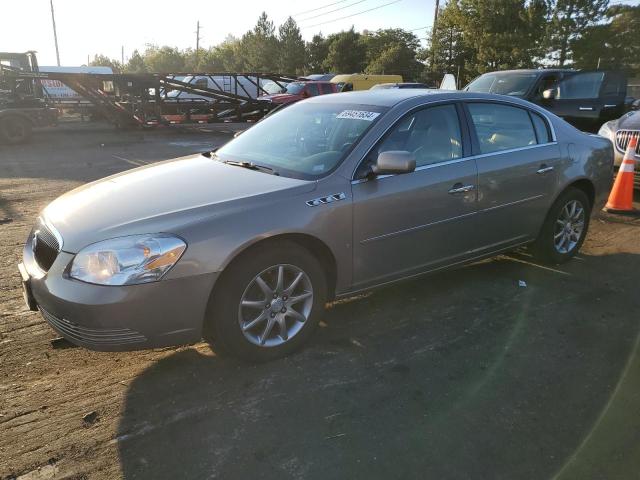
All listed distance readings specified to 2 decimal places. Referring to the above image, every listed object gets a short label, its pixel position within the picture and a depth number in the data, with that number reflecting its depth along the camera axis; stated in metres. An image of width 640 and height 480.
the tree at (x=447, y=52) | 39.62
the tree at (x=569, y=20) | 33.16
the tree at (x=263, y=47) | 58.06
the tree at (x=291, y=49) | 56.50
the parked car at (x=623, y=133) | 7.35
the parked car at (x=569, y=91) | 10.23
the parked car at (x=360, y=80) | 22.76
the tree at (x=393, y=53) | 46.44
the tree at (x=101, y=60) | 73.09
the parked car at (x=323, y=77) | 30.23
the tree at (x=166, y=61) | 80.31
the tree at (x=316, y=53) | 58.28
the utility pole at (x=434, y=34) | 40.72
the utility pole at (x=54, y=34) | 55.19
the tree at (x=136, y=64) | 75.26
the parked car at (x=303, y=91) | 20.41
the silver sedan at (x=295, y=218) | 2.76
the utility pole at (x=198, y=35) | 81.25
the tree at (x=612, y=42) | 33.44
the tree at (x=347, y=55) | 54.31
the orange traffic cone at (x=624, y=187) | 6.87
